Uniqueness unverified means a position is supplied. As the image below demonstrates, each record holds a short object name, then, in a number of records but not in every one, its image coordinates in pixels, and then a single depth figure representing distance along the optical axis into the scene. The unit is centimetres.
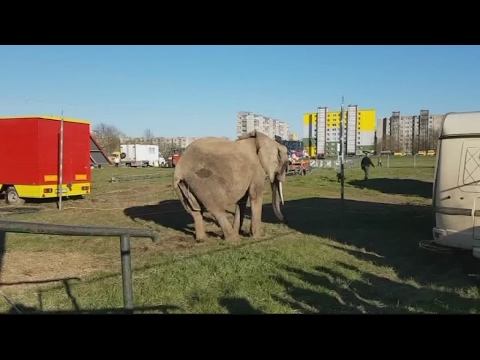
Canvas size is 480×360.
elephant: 995
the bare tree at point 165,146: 8045
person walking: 2915
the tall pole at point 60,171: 1612
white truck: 6738
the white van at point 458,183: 698
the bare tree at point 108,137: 7665
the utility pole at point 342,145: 1359
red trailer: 1677
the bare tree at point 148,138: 10355
